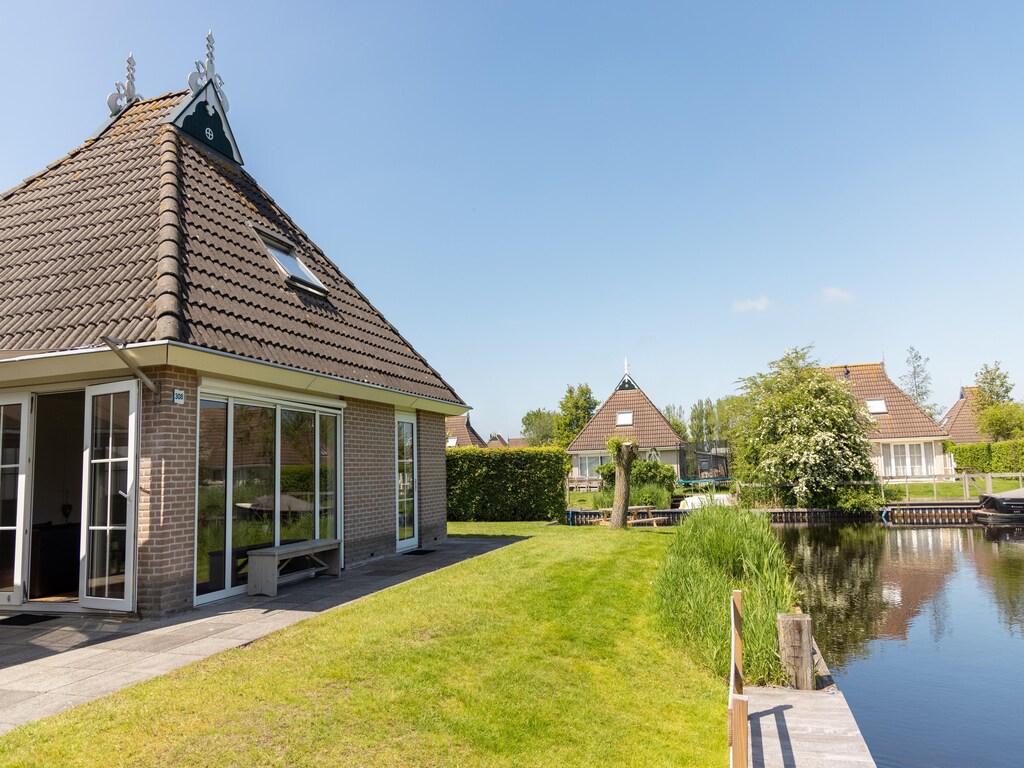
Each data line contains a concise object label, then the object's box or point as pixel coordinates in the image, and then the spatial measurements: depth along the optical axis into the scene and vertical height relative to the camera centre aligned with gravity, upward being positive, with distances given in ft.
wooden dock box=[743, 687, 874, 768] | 15.56 -7.60
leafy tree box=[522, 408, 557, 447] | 325.01 +12.58
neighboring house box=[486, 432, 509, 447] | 269.69 +4.66
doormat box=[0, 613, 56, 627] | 23.53 -5.80
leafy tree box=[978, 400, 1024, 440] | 138.51 +3.70
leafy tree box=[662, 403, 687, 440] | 287.16 +14.83
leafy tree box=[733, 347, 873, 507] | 91.10 +1.14
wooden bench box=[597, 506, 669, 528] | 71.87 -8.04
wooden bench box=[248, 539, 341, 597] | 26.89 -4.51
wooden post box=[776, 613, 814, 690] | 20.30 -6.50
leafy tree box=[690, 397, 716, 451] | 290.97 +11.16
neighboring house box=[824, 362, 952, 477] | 126.41 +0.53
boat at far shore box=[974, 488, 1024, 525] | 75.61 -8.75
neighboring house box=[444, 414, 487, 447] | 160.66 +4.63
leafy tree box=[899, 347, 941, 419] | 255.50 +24.27
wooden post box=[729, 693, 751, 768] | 10.59 -4.79
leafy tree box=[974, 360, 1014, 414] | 170.81 +13.85
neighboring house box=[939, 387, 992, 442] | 175.42 +4.93
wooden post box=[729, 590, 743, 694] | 14.33 -4.99
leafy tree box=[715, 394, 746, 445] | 105.60 +5.51
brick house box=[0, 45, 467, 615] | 23.39 +3.15
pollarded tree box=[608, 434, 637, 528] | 59.72 -3.56
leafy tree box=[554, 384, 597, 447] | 198.39 +12.01
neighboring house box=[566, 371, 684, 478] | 124.26 +3.30
